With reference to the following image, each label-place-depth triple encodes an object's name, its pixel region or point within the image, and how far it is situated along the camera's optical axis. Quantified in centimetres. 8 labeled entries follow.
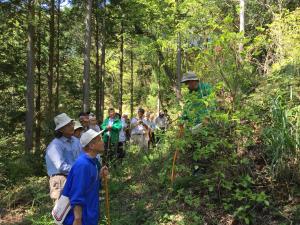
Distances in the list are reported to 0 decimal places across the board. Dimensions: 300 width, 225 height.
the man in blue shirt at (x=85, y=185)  280
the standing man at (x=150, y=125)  976
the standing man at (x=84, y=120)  602
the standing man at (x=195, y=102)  441
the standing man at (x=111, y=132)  805
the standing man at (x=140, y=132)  928
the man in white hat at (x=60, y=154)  387
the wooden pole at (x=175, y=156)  478
